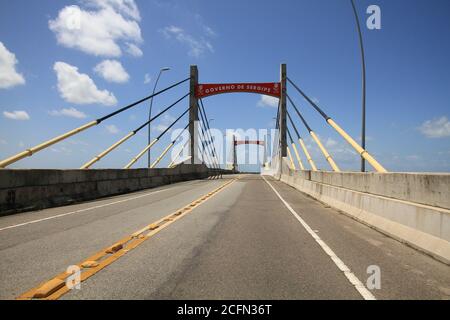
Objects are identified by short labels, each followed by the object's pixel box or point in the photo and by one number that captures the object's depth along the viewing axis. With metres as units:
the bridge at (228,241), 4.55
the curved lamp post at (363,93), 14.66
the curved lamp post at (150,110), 31.25
